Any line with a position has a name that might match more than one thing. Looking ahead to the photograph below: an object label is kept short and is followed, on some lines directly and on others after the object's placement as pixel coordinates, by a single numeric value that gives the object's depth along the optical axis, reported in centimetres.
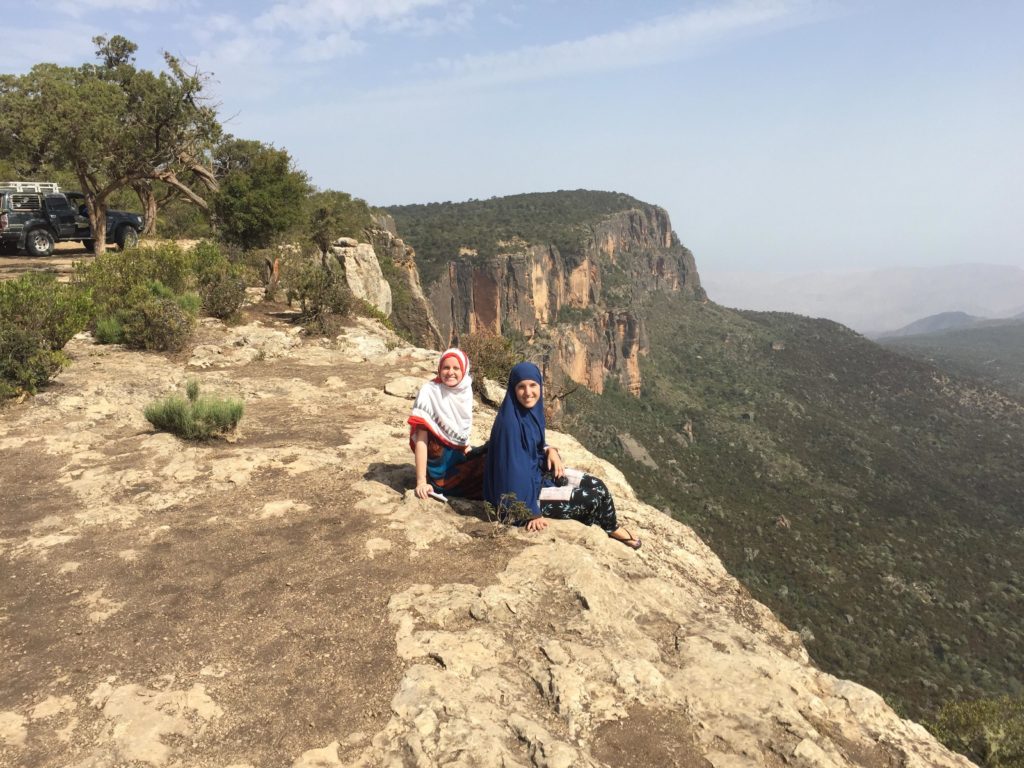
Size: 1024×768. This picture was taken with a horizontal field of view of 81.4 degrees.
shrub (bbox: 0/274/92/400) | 707
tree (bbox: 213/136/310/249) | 1744
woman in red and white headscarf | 498
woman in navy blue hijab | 471
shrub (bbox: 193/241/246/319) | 1166
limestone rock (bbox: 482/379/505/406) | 920
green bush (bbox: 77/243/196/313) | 1066
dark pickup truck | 1549
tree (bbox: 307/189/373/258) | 2114
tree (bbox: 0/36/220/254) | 1602
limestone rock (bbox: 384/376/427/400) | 874
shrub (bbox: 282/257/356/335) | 1210
